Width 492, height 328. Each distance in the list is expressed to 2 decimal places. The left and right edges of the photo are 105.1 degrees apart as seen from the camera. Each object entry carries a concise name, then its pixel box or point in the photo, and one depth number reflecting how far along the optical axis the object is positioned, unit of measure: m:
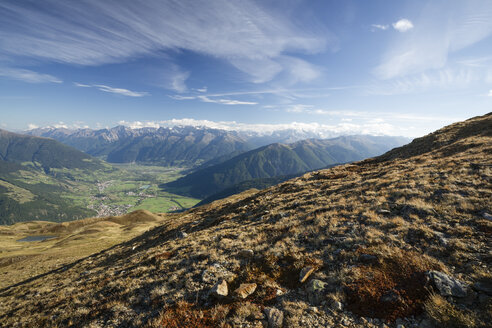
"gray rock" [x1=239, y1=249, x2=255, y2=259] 13.35
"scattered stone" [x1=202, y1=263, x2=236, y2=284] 11.50
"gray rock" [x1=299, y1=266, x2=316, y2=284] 9.84
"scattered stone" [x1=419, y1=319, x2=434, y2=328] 6.41
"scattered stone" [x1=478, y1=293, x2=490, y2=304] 6.54
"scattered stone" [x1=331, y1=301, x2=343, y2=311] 7.76
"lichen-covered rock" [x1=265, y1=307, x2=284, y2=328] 7.68
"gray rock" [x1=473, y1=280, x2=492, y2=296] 6.81
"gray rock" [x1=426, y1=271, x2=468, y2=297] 6.96
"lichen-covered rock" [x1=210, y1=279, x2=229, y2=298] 9.89
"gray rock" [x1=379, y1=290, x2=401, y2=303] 7.44
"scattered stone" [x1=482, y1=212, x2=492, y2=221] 10.84
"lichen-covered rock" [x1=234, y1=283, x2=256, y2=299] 9.44
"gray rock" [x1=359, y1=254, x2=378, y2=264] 9.72
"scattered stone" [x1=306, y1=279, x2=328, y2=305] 8.52
